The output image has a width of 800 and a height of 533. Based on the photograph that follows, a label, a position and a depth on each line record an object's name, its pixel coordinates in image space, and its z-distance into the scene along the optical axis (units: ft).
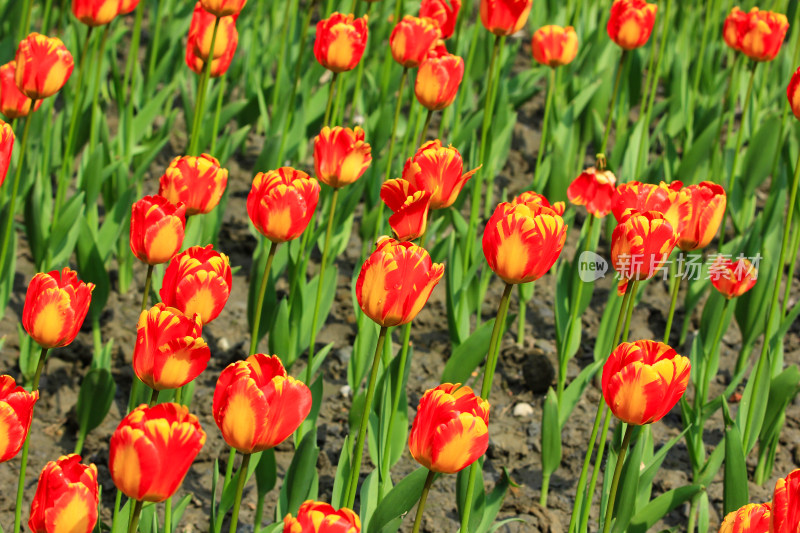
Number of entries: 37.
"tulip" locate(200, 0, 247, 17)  11.38
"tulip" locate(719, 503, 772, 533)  9.60
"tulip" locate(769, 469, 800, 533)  9.35
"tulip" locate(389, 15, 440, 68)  11.77
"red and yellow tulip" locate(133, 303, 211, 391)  9.69
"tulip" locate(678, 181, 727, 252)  10.53
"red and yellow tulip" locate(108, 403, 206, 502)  9.32
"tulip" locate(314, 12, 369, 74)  11.70
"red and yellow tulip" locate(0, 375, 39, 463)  9.62
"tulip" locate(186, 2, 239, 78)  12.22
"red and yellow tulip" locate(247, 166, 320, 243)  10.36
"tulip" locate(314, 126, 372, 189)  10.97
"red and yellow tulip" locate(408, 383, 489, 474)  9.60
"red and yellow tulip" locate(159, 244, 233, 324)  10.00
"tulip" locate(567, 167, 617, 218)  11.29
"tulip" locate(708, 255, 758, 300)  11.43
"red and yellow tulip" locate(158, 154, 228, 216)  10.66
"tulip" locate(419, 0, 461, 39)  12.72
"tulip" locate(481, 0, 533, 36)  11.80
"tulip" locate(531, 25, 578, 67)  14.35
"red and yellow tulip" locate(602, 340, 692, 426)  9.80
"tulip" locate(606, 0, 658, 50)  13.36
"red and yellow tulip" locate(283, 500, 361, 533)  9.28
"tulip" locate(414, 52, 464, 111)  11.39
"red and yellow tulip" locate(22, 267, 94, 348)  9.99
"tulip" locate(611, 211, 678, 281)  10.11
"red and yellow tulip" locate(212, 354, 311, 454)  9.50
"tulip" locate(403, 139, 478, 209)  10.51
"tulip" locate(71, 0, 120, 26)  11.58
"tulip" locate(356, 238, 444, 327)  9.72
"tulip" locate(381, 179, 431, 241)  10.23
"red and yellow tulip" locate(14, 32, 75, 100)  11.13
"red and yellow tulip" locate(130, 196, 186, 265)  10.28
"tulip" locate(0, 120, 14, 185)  10.44
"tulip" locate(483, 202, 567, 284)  9.84
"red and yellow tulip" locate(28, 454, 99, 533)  9.45
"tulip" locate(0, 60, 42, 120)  11.43
